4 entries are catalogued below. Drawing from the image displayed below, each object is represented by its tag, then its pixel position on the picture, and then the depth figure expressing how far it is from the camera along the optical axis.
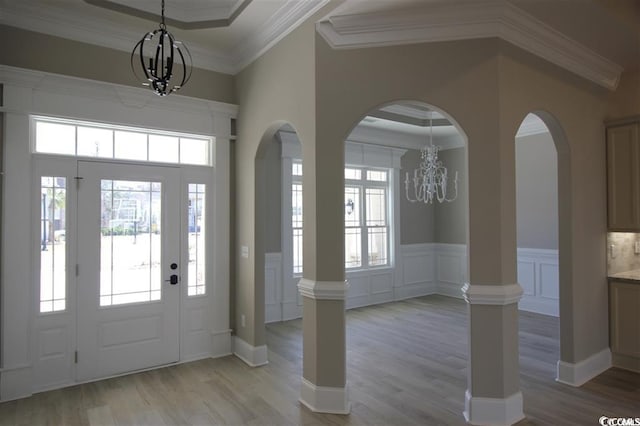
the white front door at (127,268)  3.78
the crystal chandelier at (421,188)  7.25
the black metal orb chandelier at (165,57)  4.02
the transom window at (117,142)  3.67
